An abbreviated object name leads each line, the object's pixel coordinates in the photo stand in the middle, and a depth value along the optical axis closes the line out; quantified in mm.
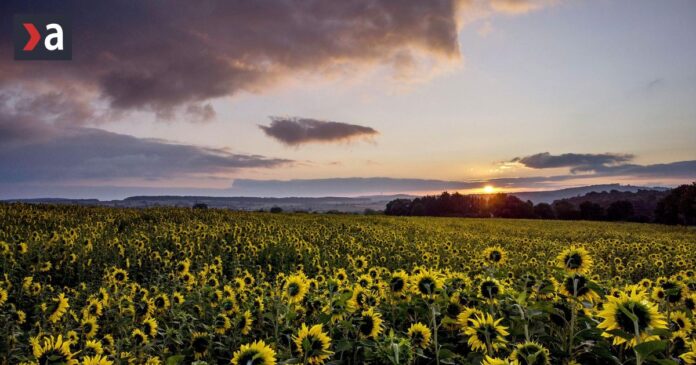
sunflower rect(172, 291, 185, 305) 5425
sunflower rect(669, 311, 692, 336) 3148
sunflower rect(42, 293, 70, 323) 4616
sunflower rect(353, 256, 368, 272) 7111
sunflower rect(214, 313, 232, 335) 3762
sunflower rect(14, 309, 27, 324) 5104
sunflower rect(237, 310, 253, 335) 3905
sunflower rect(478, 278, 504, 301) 3207
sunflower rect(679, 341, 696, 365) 2178
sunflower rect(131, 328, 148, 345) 3771
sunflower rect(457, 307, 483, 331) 3027
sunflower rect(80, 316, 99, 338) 4059
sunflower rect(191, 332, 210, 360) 3287
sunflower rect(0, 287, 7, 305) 5043
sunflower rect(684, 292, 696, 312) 3686
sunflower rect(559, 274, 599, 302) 2869
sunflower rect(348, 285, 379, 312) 3664
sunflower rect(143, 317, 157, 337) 4053
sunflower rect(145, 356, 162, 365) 2965
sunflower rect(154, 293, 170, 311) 5125
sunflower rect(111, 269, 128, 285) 6655
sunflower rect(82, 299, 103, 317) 4879
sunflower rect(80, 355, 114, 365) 2111
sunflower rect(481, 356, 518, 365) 1625
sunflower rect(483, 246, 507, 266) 4469
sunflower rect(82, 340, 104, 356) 3079
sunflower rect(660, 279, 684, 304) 3766
